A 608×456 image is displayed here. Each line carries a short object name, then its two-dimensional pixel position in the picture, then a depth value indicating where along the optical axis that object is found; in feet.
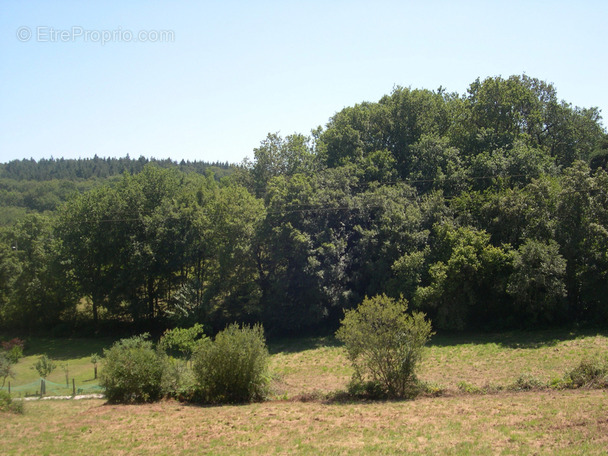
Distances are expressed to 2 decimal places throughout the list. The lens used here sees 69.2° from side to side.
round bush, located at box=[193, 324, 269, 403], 73.05
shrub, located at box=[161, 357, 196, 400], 76.89
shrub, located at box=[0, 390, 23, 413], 68.39
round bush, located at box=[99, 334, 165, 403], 74.79
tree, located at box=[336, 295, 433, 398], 67.82
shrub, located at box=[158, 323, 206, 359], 90.43
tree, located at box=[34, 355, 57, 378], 98.89
